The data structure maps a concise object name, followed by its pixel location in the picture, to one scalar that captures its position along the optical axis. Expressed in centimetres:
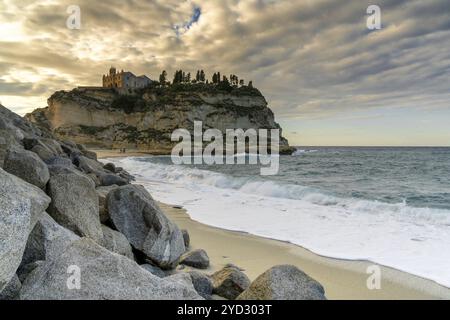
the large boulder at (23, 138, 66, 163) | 729
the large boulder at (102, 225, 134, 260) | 467
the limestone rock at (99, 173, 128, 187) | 988
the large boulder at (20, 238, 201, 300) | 279
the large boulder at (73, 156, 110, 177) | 1030
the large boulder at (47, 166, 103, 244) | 443
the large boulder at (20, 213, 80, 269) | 349
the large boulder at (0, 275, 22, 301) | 272
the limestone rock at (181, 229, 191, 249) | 685
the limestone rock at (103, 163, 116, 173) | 1693
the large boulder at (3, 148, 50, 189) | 439
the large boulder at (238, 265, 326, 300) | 316
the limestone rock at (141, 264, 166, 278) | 493
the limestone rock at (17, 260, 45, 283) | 307
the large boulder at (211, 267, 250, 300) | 421
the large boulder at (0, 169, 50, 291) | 256
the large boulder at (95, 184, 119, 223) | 547
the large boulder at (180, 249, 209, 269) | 558
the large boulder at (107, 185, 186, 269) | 526
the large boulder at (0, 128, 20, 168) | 602
